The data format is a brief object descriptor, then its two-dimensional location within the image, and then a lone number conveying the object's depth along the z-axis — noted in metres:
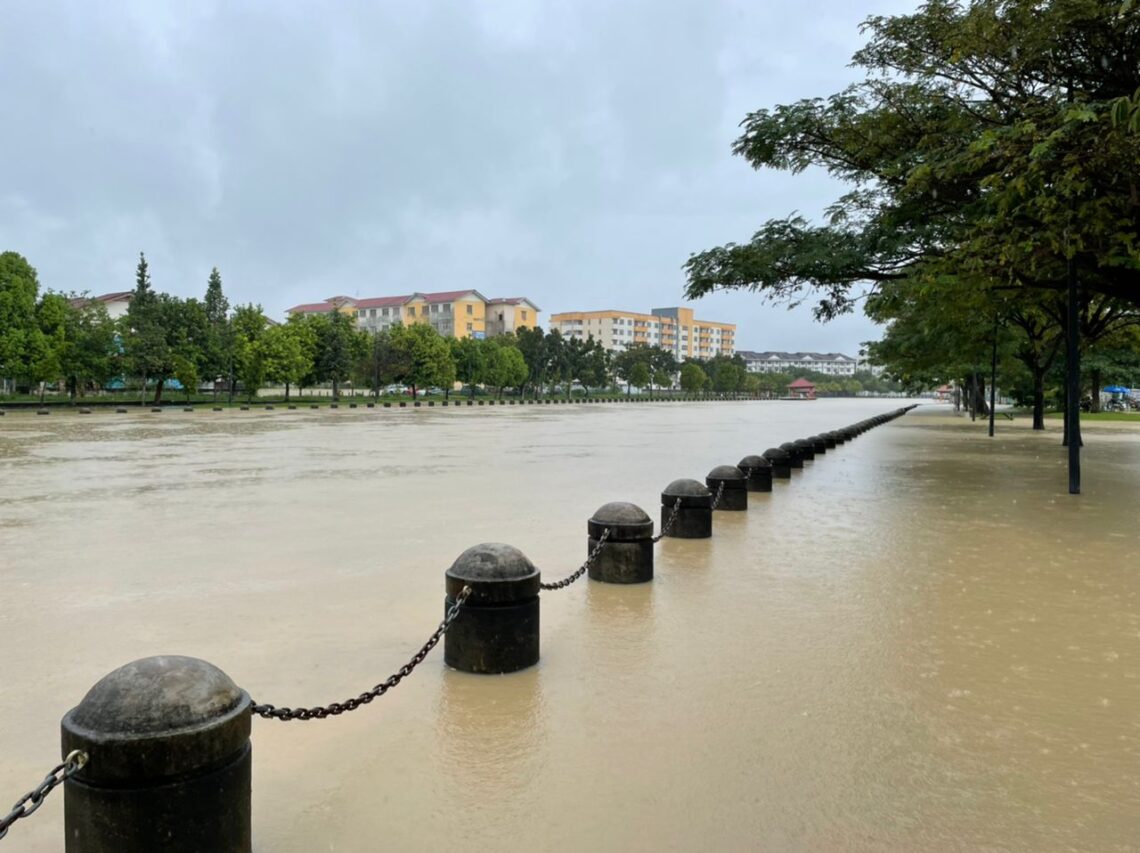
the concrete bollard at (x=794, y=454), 15.73
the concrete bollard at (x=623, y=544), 6.46
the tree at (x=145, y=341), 49.41
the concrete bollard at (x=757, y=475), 12.33
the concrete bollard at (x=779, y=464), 14.21
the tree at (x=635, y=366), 113.00
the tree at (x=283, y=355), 57.50
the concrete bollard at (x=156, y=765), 2.36
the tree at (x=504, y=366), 84.88
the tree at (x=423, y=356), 71.06
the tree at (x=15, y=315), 44.41
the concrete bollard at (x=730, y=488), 10.41
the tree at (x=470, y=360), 82.25
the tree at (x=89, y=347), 48.22
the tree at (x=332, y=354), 63.88
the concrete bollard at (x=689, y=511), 8.41
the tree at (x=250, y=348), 56.66
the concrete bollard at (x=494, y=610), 4.38
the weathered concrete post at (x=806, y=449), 17.46
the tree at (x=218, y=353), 58.44
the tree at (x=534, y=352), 93.94
